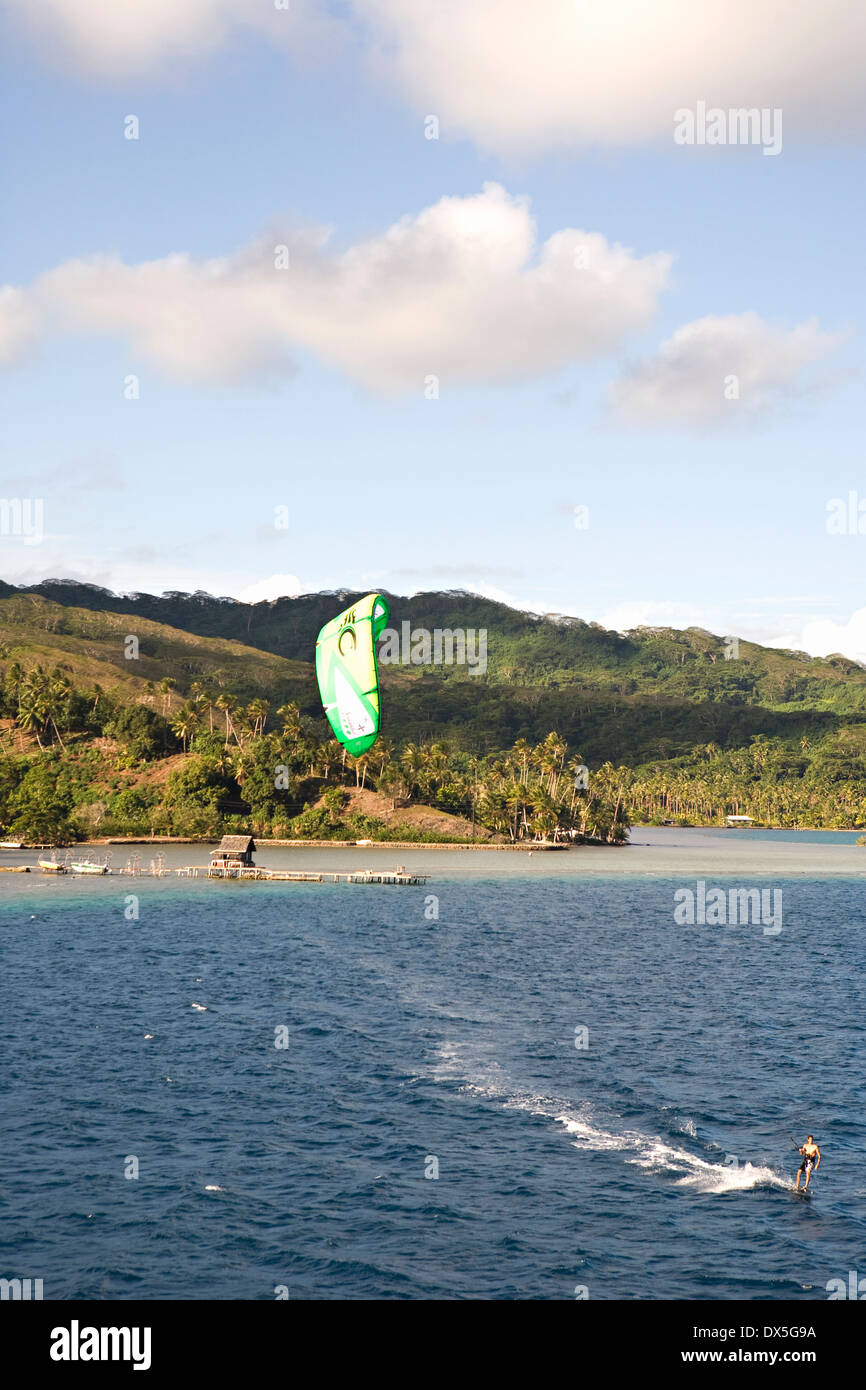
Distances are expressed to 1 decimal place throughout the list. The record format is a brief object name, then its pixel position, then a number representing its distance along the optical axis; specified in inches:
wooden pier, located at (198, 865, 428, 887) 5044.3
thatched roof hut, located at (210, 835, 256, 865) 5108.3
